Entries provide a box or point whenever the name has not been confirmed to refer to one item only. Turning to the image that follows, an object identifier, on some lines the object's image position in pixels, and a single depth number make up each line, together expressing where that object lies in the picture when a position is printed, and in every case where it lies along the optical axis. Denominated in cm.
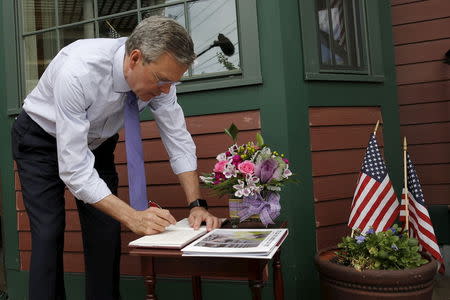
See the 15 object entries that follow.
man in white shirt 172
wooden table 162
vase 203
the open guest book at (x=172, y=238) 161
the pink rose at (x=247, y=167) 194
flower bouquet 195
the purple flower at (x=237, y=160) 202
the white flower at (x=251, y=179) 194
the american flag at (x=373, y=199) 227
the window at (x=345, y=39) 272
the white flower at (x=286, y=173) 200
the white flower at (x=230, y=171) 199
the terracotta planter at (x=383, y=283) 185
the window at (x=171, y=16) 259
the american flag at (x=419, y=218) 229
